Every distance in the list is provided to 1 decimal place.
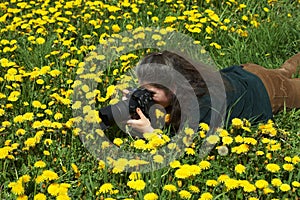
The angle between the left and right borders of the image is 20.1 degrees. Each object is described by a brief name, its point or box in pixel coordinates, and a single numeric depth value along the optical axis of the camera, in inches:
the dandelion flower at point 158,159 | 143.7
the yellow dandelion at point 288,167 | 142.6
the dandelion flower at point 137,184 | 132.3
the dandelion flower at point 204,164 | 142.9
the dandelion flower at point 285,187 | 134.6
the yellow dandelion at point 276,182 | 136.5
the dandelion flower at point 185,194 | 130.6
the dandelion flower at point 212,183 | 135.8
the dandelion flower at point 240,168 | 140.8
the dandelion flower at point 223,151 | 150.5
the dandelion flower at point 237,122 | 159.6
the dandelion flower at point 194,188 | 133.3
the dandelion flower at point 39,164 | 144.1
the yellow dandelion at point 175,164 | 141.6
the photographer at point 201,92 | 166.5
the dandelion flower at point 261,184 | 134.4
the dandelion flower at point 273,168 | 142.1
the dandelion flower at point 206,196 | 130.9
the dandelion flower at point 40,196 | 131.1
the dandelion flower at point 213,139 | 152.1
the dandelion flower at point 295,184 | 136.6
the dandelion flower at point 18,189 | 132.6
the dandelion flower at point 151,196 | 129.2
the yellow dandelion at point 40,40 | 214.5
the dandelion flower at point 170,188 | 132.5
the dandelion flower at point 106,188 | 135.1
